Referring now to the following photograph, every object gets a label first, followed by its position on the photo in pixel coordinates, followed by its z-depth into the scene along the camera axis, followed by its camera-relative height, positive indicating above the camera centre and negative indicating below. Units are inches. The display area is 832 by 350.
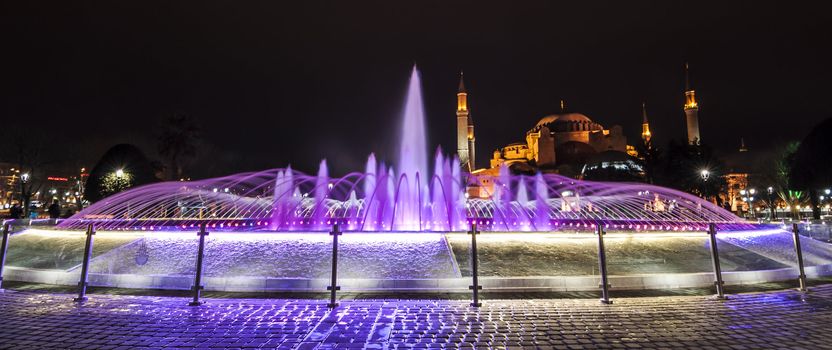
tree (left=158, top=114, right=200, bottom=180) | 1638.8 +355.5
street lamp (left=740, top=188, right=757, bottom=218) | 2071.9 +178.4
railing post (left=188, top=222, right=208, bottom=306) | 250.8 -24.8
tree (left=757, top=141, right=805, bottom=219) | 1654.7 +236.4
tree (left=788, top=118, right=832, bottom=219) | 1310.3 +202.6
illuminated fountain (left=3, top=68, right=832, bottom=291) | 298.8 -22.0
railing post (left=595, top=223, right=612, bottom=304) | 259.1 -23.4
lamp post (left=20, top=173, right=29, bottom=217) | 1313.4 +124.2
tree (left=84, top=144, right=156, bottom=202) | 1263.5 +179.4
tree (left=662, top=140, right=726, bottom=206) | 1534.2 +214.9
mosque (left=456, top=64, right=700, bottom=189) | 3085.6 +742.8
